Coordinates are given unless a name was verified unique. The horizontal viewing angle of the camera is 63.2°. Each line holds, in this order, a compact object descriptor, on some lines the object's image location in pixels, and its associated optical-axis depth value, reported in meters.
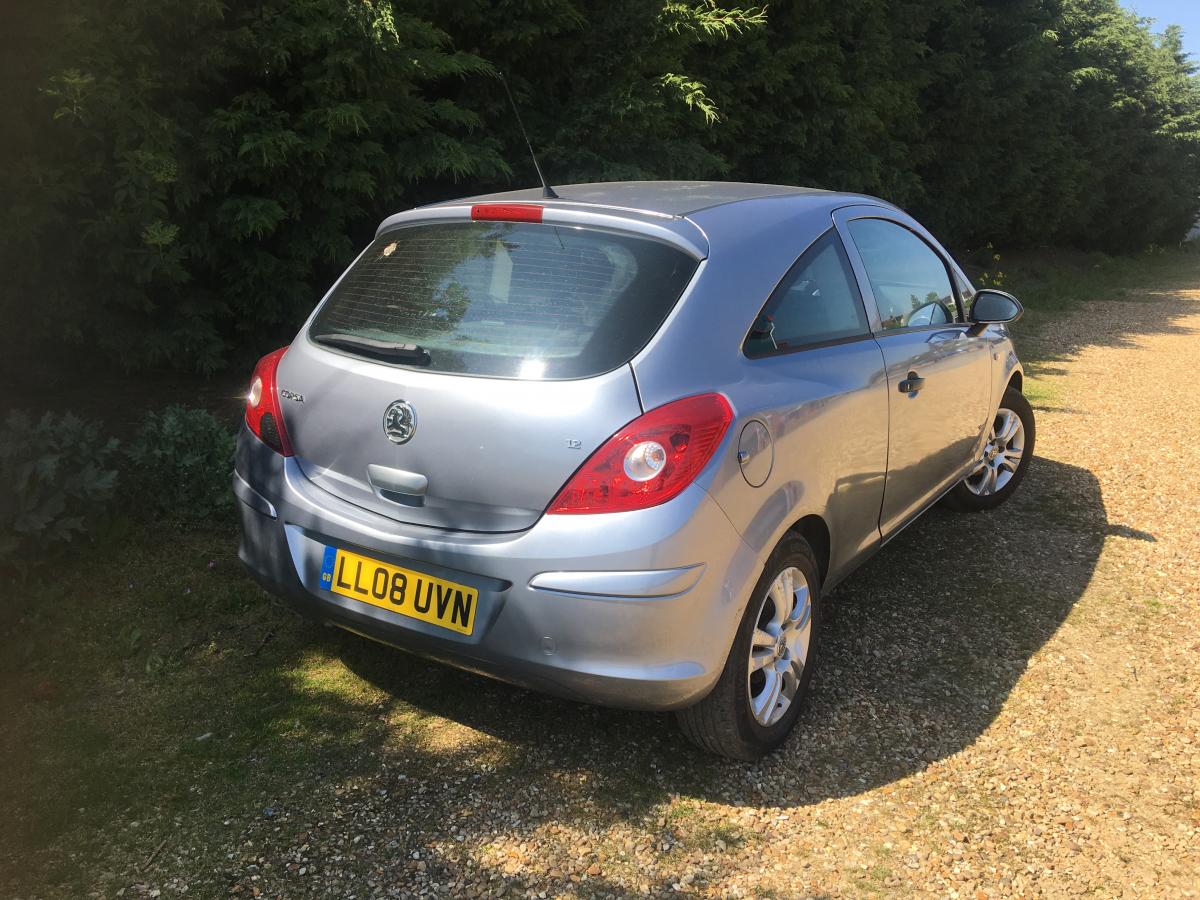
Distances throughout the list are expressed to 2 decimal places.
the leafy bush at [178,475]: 4.54
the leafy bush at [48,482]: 3.86
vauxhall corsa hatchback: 2.55
